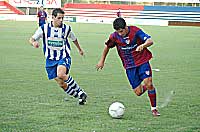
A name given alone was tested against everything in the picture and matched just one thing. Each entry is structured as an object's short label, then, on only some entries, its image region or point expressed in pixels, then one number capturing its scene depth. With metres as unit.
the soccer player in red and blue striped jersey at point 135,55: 15.59
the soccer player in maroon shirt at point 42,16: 55.33
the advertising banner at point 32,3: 122.13
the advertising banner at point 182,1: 118.16
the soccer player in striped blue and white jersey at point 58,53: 17.49
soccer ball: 14.88
